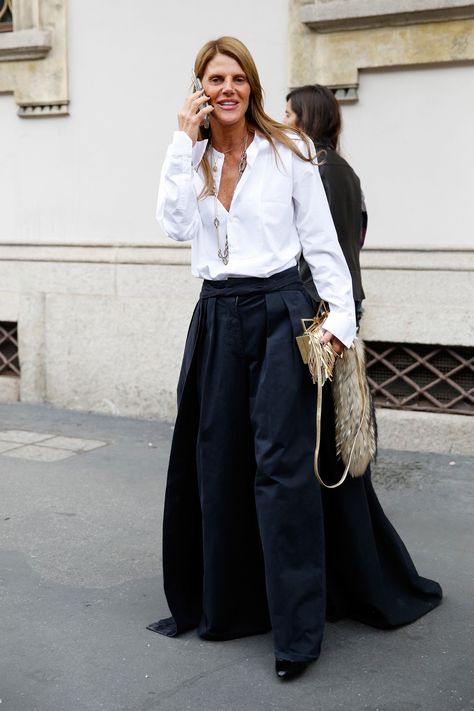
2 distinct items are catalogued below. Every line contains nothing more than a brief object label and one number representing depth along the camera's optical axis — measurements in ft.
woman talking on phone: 11.49
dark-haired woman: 12.32
